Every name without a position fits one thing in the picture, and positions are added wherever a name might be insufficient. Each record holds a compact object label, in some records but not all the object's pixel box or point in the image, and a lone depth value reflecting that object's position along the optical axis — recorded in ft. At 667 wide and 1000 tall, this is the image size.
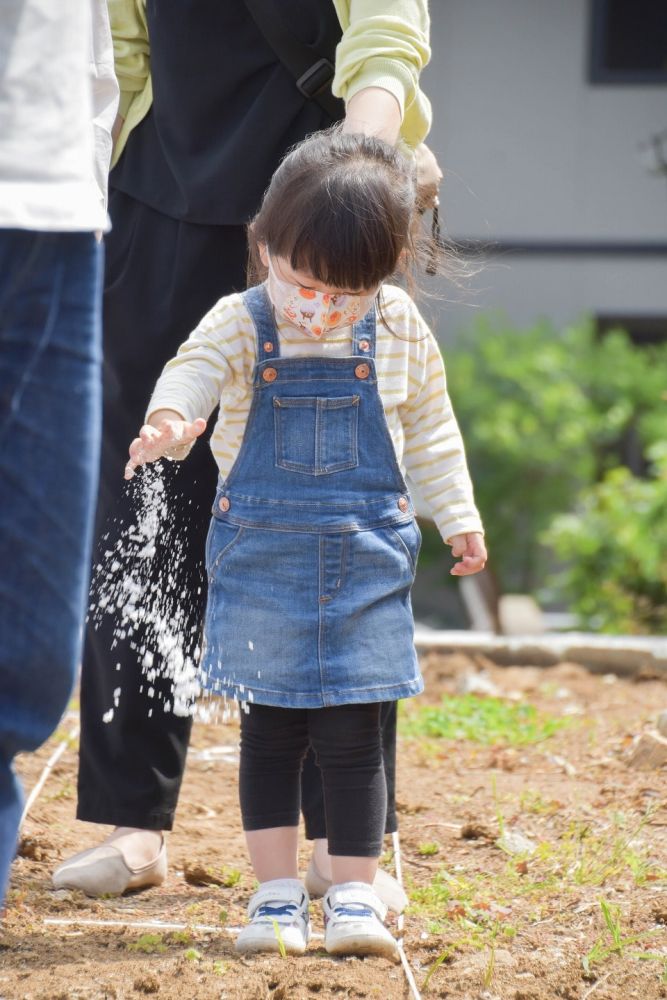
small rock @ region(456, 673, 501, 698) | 29.55
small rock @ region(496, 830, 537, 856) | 18.35
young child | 13.98
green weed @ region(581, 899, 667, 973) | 14.14
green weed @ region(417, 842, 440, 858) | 18.65
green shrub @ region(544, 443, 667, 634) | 43.93
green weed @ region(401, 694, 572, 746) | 25.45
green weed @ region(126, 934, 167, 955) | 14.44
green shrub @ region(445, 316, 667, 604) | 65.67
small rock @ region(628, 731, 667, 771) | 21.98
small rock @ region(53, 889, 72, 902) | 16.22
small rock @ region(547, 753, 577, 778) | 22.87
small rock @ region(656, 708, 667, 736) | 24.34
